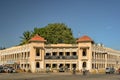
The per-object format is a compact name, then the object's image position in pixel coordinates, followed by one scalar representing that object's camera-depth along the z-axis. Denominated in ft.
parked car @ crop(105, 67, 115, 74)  154.29
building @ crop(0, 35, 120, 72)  172.76
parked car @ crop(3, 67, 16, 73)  158.30
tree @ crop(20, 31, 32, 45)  225.44
